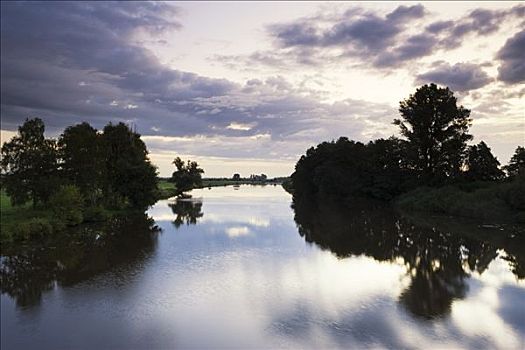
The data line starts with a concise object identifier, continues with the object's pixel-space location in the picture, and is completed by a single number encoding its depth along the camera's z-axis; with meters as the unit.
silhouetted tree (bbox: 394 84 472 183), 59.47
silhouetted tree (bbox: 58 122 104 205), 43.53
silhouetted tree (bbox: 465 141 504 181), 57.34
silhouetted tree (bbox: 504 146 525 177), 59.28
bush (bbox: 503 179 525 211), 39.25
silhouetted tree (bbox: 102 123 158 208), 52.06
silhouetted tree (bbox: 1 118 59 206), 38.25
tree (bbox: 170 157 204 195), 115.75
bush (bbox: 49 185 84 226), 36.34
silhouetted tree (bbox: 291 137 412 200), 71.25
